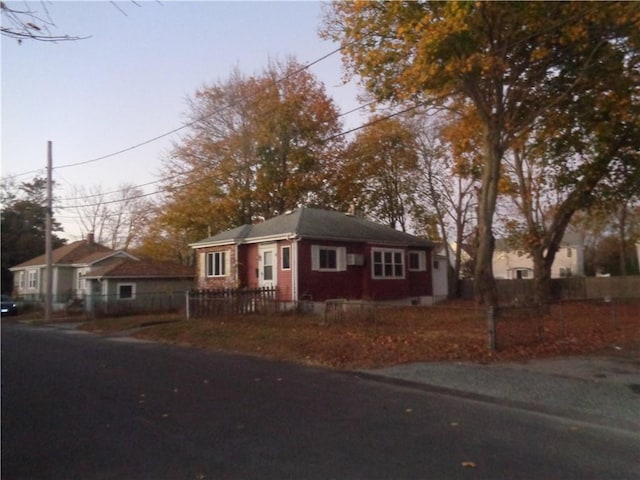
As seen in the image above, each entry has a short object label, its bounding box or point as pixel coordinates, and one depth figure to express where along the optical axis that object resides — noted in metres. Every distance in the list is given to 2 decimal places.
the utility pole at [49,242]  28.75
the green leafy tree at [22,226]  52.19
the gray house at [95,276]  35.25
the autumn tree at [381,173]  40.78
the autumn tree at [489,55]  15.33
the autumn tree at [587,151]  17.56
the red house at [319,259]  26.28
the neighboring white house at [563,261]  63.19
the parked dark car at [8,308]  37.47
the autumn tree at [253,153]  38.06
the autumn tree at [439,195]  40.28
